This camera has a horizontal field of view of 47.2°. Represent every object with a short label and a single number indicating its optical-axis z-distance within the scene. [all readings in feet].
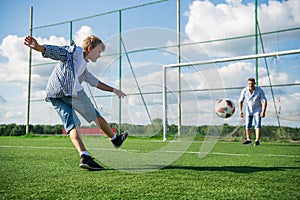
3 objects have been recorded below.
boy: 11.65
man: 27.07
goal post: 29.45
